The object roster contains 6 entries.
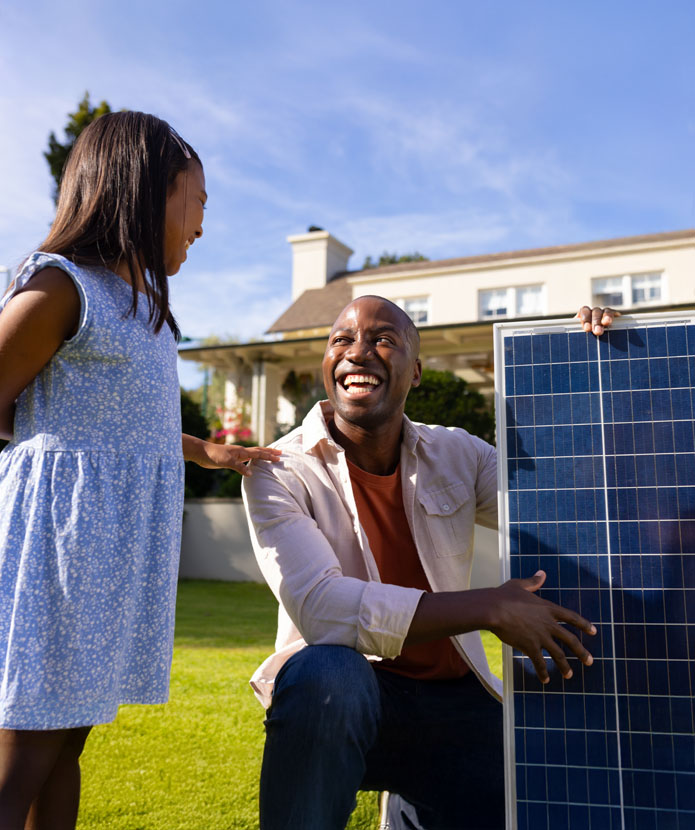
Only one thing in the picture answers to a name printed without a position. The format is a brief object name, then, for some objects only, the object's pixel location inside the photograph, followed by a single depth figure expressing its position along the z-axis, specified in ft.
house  62.34
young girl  5.96
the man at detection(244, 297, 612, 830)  6.91
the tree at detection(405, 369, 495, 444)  42.93
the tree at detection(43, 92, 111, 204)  51.39
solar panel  6.93
